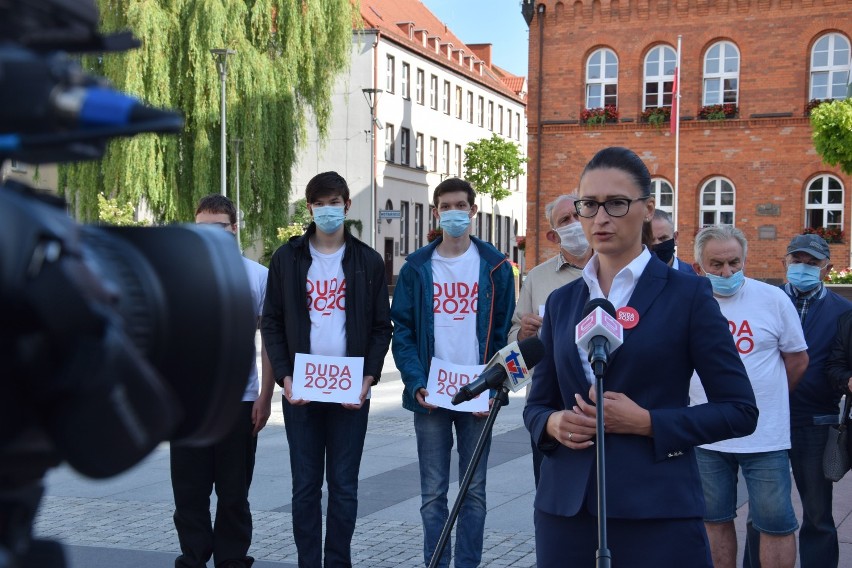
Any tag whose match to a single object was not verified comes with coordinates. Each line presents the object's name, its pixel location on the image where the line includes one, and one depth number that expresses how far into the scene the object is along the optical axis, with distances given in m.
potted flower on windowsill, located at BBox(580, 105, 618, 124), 42.88
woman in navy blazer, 3.46
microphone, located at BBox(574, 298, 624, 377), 3.31
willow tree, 28.62
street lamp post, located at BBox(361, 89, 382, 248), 51.94
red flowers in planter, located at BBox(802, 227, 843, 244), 39.91
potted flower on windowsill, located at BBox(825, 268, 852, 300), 23.61
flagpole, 40.25
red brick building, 41.06
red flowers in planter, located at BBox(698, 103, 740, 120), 41.72
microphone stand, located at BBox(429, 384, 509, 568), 3.90
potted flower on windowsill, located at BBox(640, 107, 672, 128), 42.00
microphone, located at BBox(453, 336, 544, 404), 3.88
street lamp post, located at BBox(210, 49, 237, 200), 29.09
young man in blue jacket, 6.64
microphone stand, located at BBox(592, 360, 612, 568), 2.91
